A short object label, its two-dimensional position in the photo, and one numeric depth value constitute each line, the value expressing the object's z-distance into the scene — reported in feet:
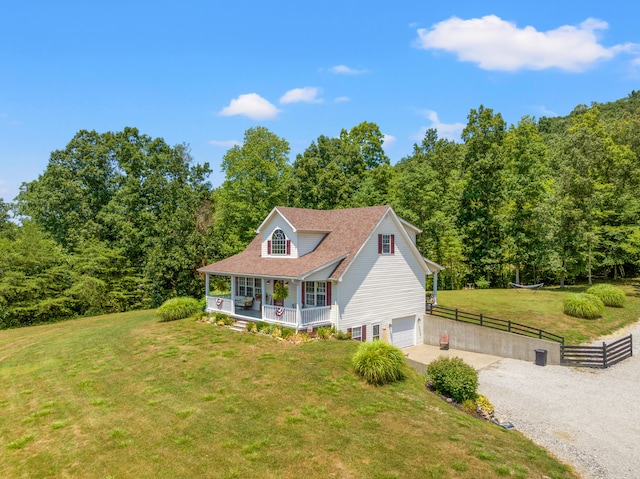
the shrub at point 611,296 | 107.45
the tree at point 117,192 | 139.23
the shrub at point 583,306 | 96.89
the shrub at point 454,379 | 54.19
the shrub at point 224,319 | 81.87
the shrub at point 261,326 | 74.08
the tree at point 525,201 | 132.87
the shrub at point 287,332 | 70.18
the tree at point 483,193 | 139.23
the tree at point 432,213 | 132.16
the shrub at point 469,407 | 51.84
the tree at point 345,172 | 150.10
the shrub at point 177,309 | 89.92
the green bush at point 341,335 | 72.13
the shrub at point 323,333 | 70.90
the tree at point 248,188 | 143.54
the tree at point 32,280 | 108.61
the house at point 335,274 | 73.92
